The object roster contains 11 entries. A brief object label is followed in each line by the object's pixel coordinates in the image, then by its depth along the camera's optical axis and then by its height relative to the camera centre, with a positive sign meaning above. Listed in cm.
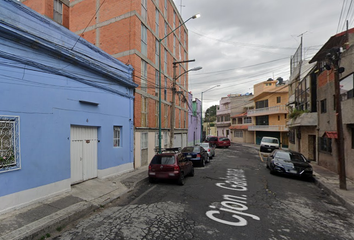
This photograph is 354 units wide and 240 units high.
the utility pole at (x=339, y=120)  801 +18
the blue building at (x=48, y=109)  526 +67
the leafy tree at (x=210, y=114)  7544 +496
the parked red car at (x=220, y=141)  2954 -244
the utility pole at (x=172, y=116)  1289 +71
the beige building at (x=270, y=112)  3168 +237
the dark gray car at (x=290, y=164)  1004 -216
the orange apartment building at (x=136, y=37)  1209 +628
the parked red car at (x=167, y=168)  845 -187
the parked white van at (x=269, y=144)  2412 -244
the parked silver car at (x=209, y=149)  1757 -224
